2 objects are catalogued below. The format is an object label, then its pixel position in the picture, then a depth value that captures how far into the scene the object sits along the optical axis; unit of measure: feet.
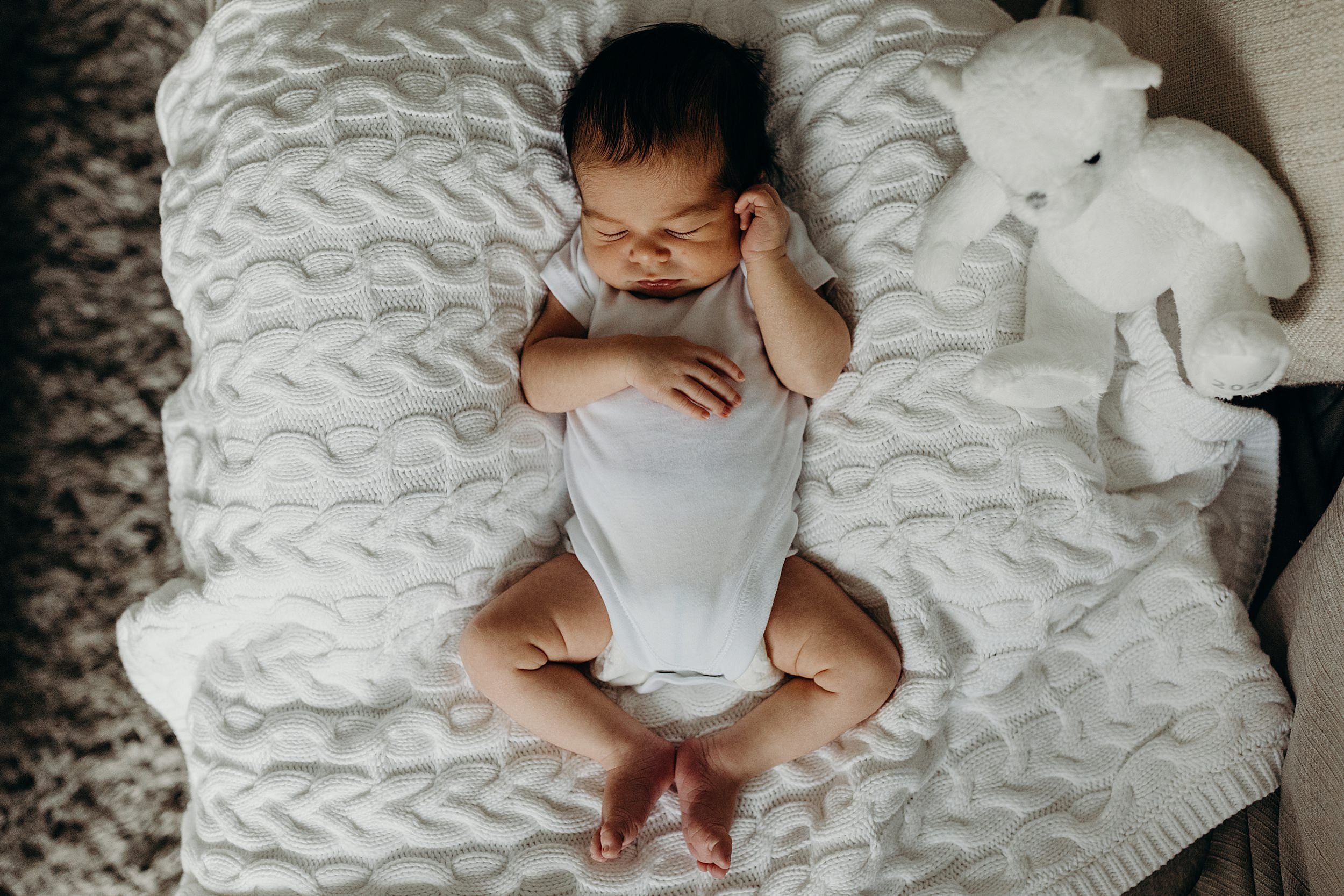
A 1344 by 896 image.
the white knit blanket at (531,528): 1.95
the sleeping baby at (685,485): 1.92
